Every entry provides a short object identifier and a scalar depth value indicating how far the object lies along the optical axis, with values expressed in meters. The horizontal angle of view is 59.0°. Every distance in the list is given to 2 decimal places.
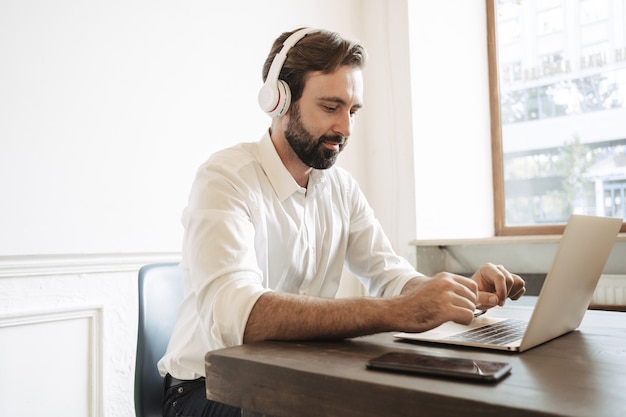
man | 0.90
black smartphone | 0.62
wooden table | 0.55
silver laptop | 0.79
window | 2.61
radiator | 2.25
